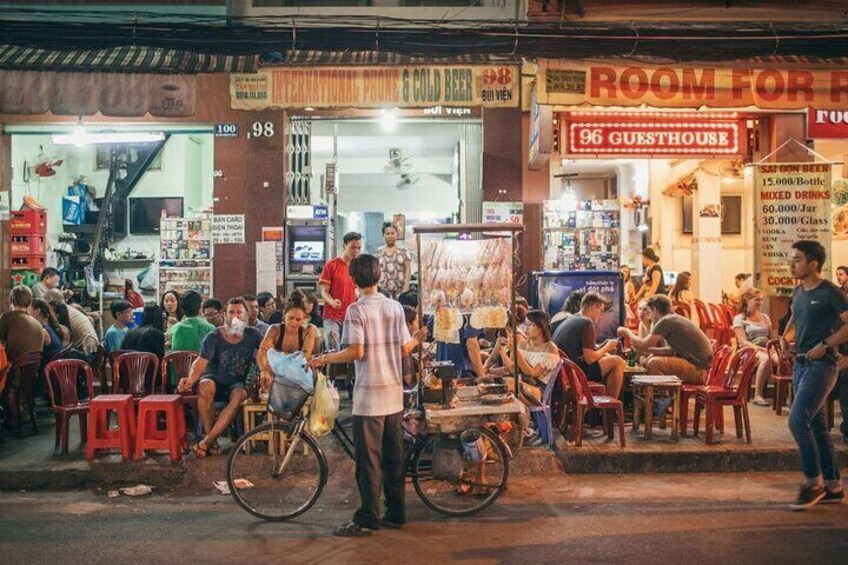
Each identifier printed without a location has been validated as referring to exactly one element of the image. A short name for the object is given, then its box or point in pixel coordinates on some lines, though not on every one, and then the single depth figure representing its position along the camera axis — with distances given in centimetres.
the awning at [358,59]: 1228
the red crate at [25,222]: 1374
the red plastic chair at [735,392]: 878
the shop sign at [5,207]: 1331
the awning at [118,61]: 1166
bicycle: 681
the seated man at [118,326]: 1060
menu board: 1174
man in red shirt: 1086
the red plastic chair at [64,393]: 872
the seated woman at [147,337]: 974
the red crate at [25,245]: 1371
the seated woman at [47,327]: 1049
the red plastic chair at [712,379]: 912
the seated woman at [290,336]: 795
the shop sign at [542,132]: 1154
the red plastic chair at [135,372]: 912
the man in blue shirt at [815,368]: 677
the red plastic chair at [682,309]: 1214
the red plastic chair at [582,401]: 855
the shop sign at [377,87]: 1209
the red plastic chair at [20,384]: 966
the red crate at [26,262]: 1369
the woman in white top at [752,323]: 1177
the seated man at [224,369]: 836
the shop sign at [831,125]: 1228
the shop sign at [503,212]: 1338
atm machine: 1342
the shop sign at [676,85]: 1162
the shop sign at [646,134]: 1263
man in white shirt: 627
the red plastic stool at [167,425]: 826
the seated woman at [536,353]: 866
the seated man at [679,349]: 957
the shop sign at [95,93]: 1164
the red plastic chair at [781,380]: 1047
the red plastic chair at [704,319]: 1305
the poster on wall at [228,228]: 1355
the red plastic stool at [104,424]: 830
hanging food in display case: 770
